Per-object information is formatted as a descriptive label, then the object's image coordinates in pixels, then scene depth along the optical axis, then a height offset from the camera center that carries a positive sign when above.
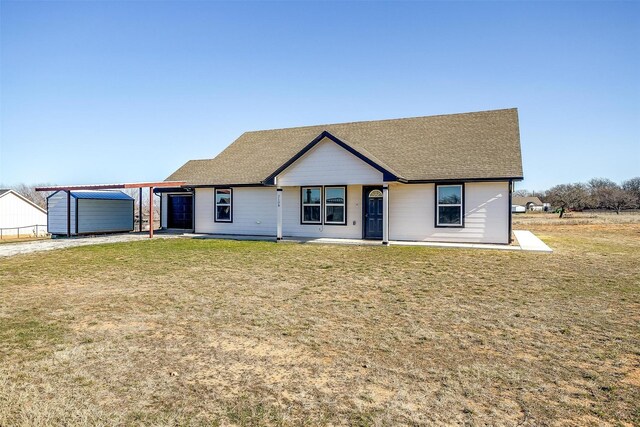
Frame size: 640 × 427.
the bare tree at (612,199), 69.75 +1.61
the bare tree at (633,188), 72.81 +4.70
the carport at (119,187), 19.72 +1.23
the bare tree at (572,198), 66.50 +1.67
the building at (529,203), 112.61 +1.41
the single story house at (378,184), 15.79 +1.10
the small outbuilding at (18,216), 39.00 -0.58
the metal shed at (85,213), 22.17 -0.17
